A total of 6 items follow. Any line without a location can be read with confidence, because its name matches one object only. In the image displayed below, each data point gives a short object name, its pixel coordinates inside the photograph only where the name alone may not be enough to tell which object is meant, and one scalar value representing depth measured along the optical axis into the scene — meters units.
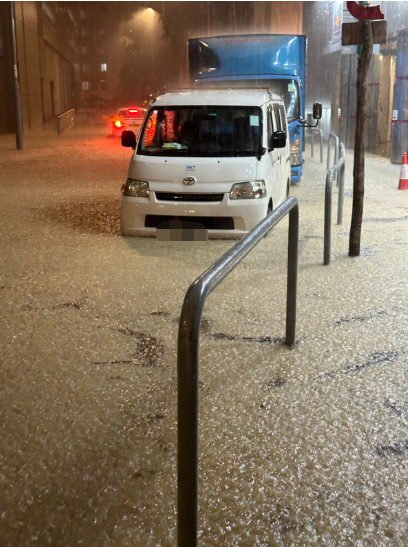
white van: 7.14
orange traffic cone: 11.55
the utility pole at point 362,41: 6.07
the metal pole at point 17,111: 19.61
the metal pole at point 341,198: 7.86
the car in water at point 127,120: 27.19
